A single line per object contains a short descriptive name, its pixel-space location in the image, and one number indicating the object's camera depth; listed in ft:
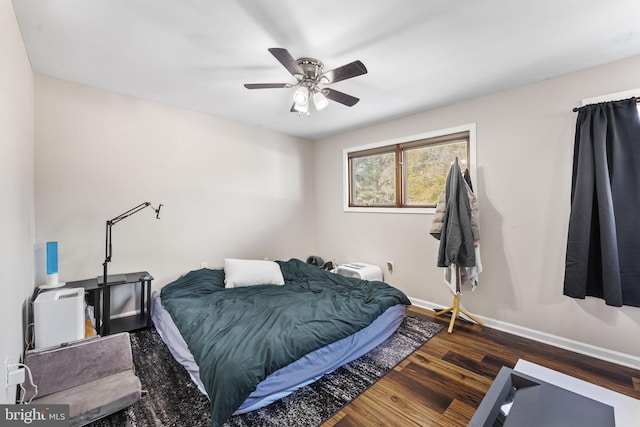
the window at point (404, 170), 10.77
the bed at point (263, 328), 5.38
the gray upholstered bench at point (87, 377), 5.28
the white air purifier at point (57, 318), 6.47
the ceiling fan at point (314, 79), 5.96
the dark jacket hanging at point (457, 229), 8.84
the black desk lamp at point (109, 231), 7.96
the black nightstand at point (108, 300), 8.11
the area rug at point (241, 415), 5.40
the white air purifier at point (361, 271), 11.87
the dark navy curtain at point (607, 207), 7.05
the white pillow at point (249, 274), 10.30
